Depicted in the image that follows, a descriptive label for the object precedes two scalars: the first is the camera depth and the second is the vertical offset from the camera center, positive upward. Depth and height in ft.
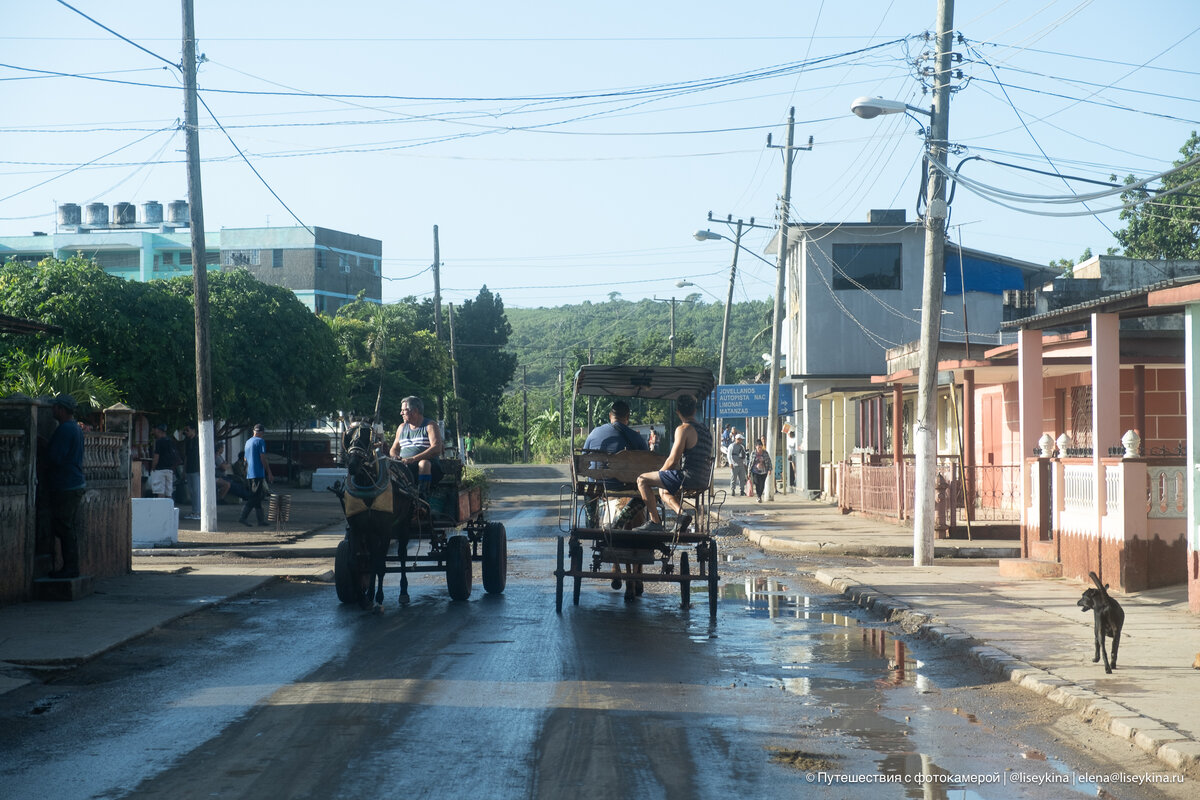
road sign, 140.15 +2.99
